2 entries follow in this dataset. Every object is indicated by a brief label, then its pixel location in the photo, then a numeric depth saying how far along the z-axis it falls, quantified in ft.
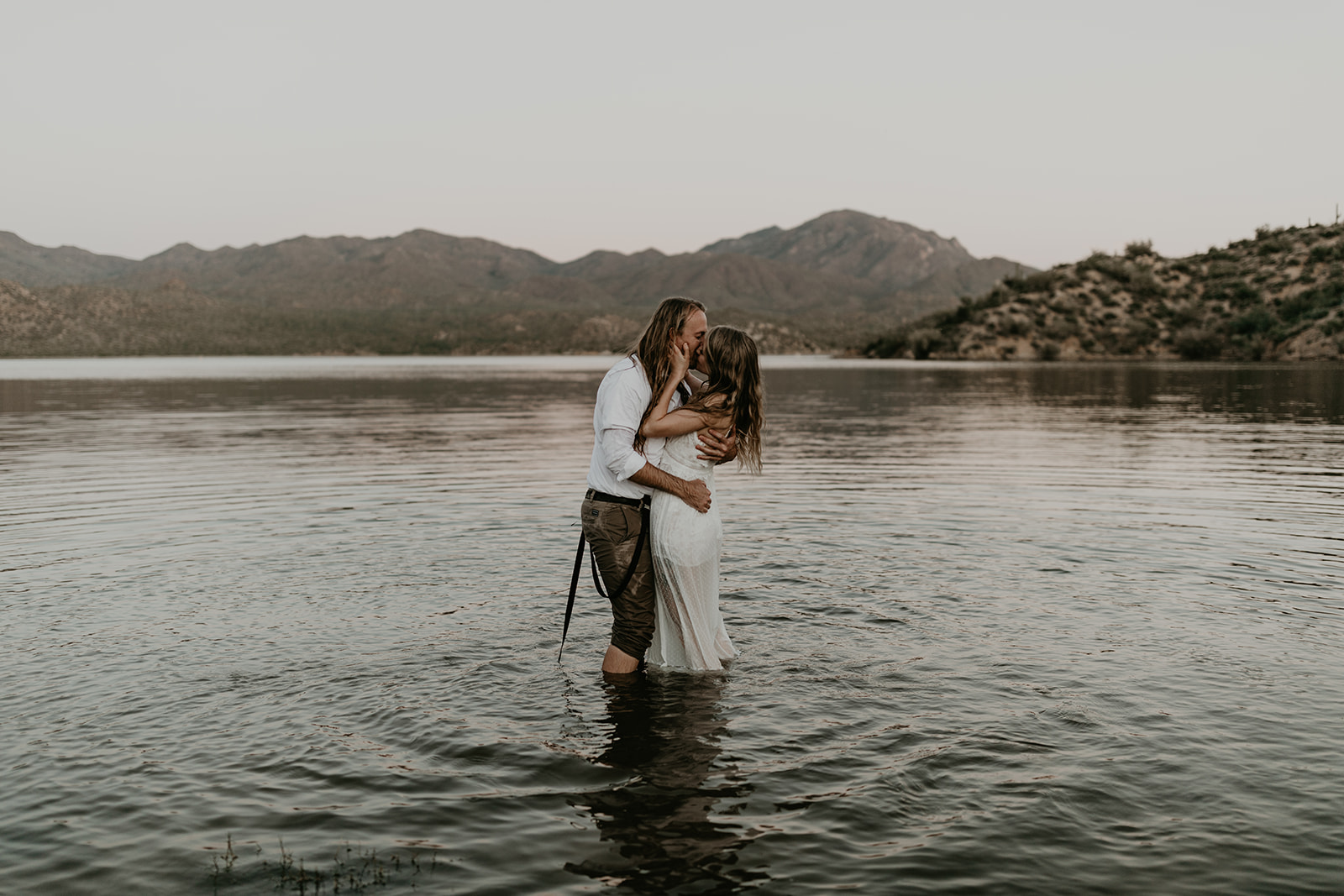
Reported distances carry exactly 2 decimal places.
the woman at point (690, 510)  23.90
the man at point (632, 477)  23.49
